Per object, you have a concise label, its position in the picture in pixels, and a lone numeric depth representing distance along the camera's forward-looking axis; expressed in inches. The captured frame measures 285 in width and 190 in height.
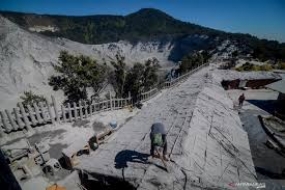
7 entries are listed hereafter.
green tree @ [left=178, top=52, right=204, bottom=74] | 1552.4
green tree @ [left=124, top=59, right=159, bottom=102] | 716.7
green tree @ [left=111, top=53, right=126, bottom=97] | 684.1
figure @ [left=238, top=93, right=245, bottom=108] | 659.4
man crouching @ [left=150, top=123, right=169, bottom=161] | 236.7
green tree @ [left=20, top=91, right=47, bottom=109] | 578.4
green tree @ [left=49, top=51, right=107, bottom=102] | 601.9
